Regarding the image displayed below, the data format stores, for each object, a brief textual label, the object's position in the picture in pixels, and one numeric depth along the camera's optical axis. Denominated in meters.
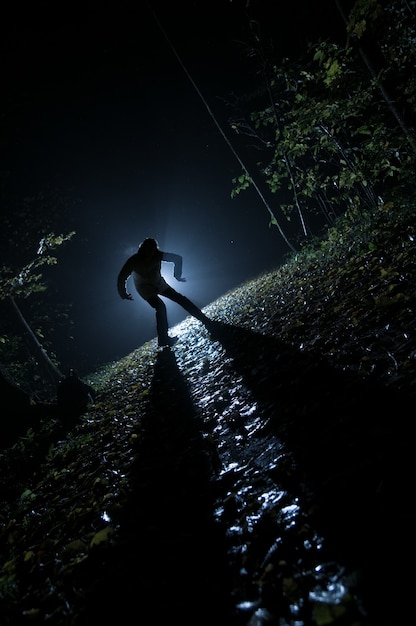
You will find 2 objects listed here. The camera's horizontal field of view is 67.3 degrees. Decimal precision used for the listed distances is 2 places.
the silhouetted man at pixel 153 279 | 6.01
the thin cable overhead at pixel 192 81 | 8.92
